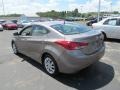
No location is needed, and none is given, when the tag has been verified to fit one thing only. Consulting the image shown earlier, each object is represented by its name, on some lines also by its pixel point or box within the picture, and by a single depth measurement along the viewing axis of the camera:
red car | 13.14
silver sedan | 2.35
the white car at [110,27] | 5.15
